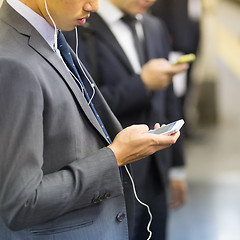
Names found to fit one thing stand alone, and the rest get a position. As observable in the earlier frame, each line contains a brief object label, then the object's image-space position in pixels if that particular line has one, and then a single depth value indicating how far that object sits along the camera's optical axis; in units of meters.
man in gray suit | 1.82
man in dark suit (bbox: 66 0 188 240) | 2.73
